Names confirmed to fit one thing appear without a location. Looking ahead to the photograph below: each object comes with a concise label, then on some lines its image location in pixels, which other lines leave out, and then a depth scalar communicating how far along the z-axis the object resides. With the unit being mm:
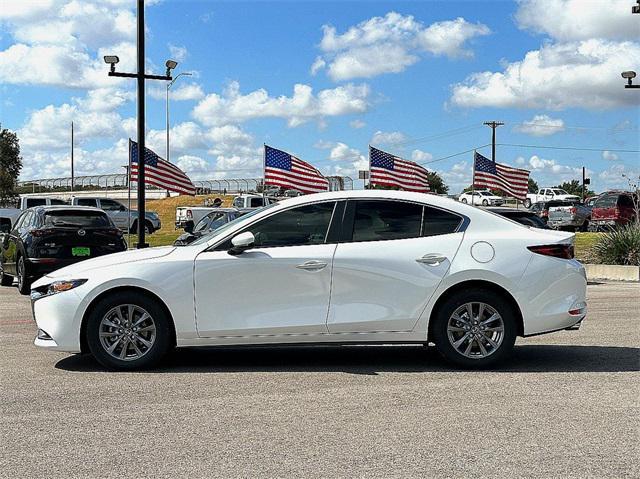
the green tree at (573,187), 128500
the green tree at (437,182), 103412
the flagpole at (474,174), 31716
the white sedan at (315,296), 7941
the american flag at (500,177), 31922
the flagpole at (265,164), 25391
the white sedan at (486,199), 63931
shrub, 21781
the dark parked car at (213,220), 23178
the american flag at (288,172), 25516
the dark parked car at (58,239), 16203
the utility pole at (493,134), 81569
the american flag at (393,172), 25672
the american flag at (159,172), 23531
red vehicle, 36000
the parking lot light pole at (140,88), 19297
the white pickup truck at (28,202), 34938
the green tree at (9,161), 81431
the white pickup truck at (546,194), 70062
